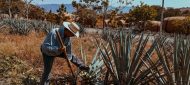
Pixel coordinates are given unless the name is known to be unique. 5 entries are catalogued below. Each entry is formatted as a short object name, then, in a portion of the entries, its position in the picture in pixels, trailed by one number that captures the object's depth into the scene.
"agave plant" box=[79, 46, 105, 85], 4.11
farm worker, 3.72
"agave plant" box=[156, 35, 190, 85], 2.92
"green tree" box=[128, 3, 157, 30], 27.15
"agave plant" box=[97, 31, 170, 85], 3.57
